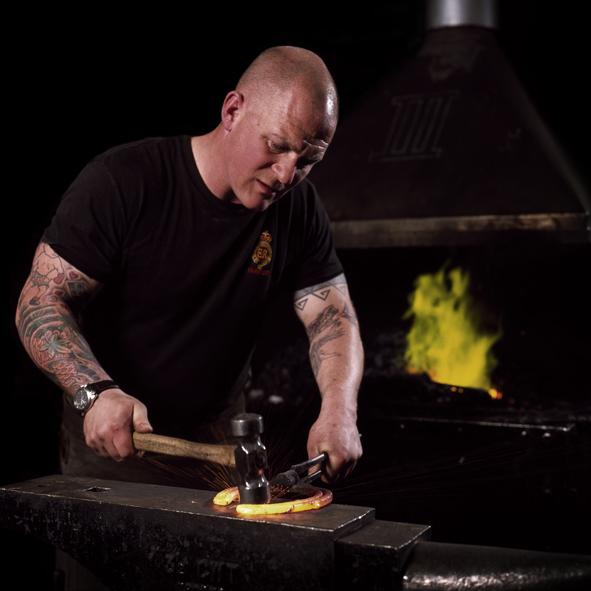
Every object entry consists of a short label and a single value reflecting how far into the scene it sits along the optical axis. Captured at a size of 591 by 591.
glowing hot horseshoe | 1.57
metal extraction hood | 3.75
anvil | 1.39
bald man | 2.06
